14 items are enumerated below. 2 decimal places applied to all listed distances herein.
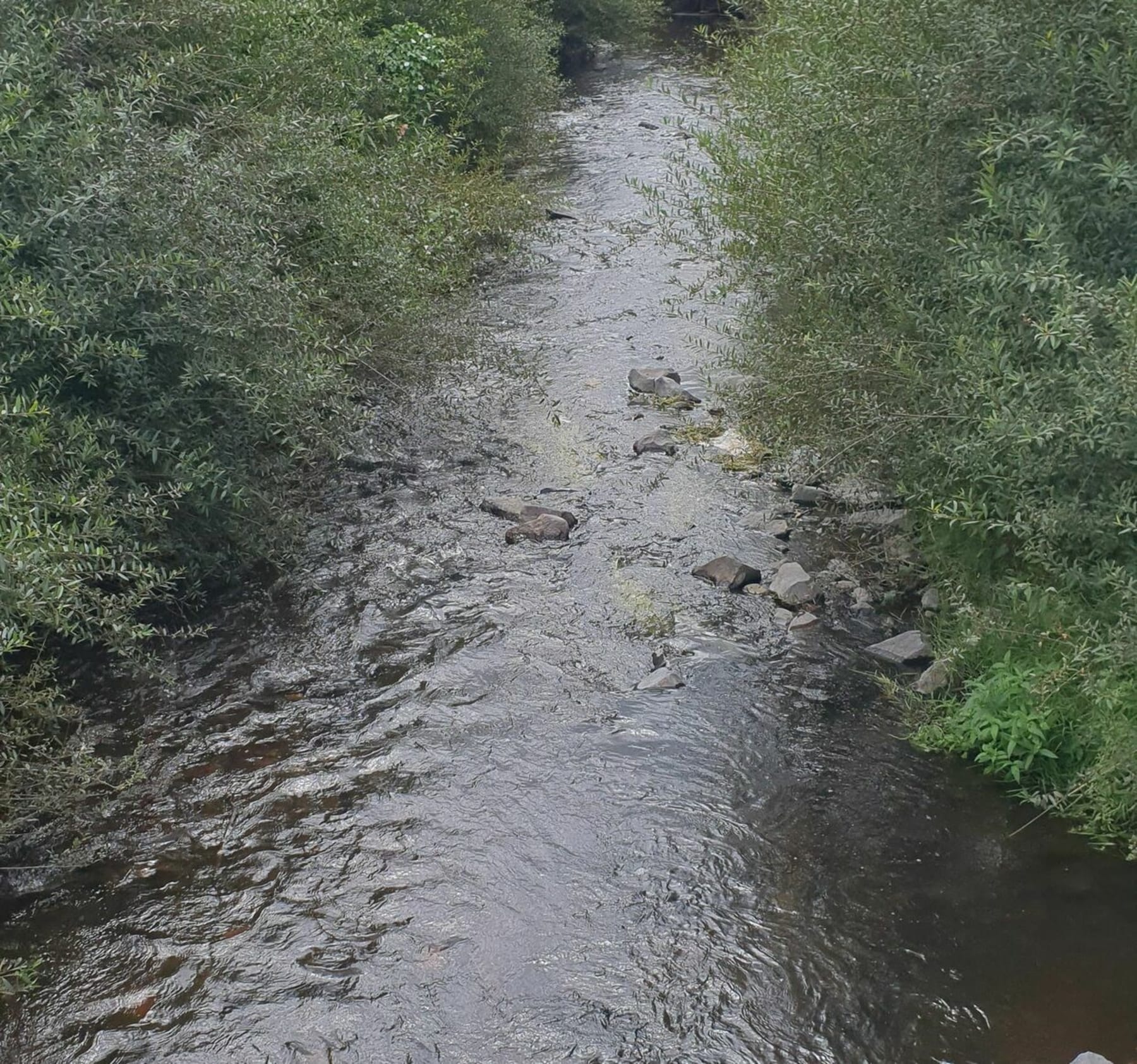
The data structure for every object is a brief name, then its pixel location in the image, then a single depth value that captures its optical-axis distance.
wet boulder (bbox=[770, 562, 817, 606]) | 8.62
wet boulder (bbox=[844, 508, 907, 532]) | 9.07
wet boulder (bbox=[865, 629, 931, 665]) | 7.80
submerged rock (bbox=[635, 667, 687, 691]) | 7.76
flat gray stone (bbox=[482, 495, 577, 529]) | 9.96
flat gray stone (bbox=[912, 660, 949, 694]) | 7.35
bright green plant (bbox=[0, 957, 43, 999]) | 5.36
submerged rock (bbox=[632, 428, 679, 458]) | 11.15
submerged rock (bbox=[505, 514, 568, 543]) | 9.71
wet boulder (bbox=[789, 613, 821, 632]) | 8.34
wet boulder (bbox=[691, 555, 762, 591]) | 8.91
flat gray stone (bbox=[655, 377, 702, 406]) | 12.14
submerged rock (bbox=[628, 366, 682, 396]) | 12.39
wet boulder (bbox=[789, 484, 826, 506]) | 10.05
